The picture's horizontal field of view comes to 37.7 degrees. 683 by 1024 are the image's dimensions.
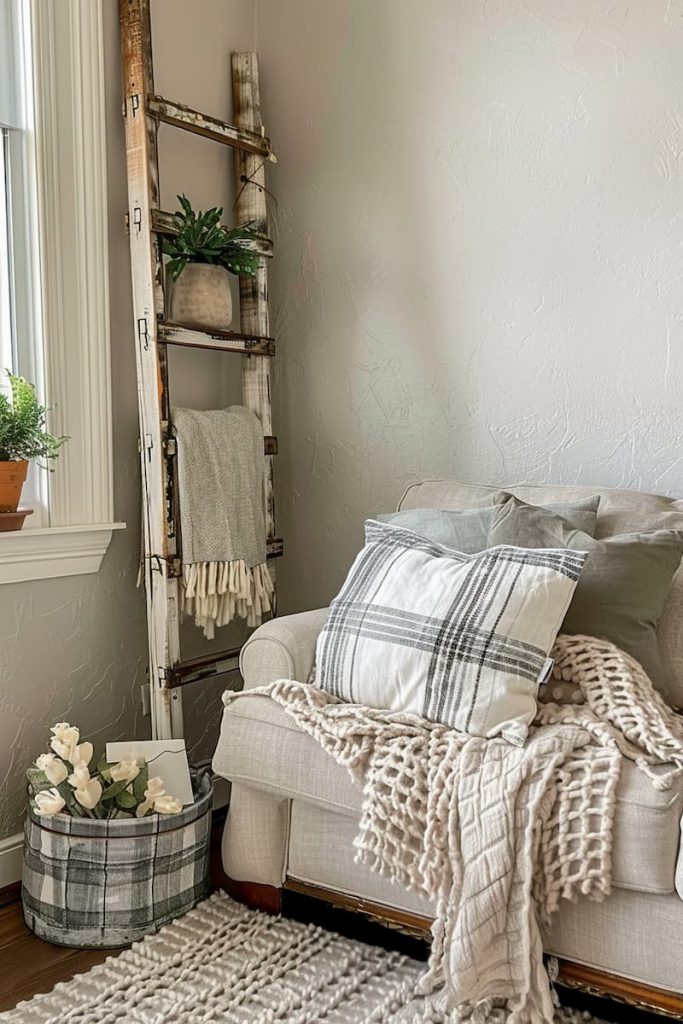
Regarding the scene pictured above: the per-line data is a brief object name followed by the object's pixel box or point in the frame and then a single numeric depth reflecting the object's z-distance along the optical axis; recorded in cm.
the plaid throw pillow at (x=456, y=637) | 184
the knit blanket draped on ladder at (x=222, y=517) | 250
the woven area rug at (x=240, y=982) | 176
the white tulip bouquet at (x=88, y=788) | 205
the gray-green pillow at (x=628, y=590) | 197
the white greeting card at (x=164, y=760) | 222
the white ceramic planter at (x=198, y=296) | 256
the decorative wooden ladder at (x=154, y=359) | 244
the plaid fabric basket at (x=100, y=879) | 201
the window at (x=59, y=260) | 232
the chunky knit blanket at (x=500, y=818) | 164
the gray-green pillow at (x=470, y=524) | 215
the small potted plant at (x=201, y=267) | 252
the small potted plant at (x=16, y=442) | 217
